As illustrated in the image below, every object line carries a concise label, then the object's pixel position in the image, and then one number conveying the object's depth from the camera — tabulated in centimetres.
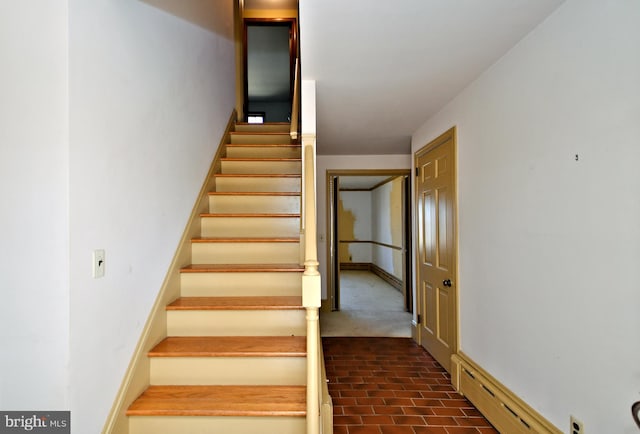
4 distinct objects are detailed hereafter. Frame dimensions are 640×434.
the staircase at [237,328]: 160
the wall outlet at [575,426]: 144
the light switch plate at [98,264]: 139
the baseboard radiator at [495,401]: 173
